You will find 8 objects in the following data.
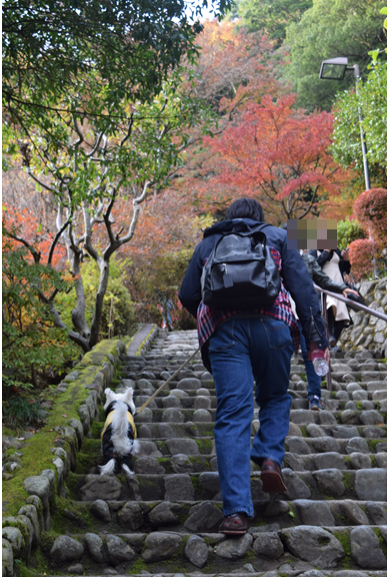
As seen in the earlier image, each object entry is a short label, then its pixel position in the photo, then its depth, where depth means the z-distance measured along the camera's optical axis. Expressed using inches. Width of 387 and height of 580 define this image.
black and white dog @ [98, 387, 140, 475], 128.4
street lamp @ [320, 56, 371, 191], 416.2
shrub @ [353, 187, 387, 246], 366.9
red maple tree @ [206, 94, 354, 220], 489.7
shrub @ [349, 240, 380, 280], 378.0
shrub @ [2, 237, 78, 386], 179.8
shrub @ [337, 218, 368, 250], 471.8
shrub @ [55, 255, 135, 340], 403.5
